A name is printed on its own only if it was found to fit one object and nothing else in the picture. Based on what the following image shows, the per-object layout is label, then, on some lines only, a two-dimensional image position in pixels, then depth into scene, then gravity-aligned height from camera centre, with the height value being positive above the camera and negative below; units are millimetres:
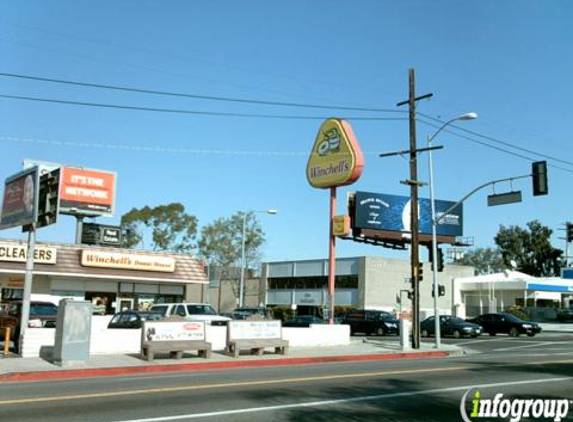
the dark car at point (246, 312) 33481 -269
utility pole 27328 +4153
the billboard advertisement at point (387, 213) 60000 +9016
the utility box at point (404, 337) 26375 -1089
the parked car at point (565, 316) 58781 -298
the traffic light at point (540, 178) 23266 +4759
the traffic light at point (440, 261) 30719 +2349
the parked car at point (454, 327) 38688 -997
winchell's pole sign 33656 +7974
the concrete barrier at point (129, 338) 19219 -1085
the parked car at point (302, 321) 36556 -741
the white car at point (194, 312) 27188 -248
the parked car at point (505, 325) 40125 -832
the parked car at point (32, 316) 23719 -479
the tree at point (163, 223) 69500 +8753
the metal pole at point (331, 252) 30188 +2734
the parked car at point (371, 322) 38969 -780
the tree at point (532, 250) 105688 +10085
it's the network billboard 42438 +7312
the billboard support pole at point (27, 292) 19141 +328
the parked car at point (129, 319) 24550 -519
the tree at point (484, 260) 134250 +10675
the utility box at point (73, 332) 17312 -741
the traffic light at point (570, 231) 39697 +4892
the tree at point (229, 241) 67062 +6673
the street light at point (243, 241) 41406 +4191
